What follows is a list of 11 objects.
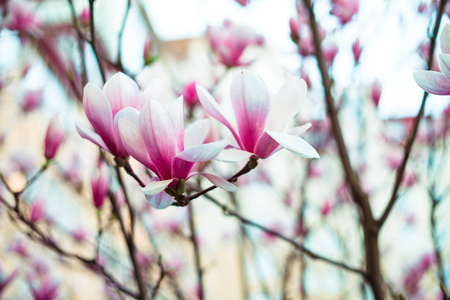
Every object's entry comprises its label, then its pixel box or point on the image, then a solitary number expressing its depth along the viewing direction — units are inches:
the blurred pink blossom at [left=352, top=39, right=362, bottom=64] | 31.6
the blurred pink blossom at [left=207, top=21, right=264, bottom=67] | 33.1
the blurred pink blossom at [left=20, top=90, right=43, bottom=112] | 61.5
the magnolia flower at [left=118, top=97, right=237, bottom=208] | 11.5
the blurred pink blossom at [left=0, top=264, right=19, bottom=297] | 29.8
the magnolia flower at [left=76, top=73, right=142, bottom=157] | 12.4
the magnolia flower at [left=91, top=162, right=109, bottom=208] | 21.3
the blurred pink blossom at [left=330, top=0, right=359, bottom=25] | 34.5
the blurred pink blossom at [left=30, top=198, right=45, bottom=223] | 27.6
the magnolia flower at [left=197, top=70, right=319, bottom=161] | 12.5
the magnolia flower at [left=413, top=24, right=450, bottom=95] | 11.6
